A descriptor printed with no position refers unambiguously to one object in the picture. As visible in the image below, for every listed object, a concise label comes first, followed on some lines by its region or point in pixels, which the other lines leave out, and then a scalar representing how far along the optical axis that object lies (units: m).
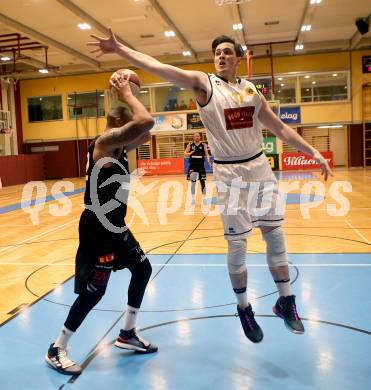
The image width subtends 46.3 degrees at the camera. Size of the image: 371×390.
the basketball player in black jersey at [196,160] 12.39
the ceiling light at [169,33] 20.87
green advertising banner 23.19
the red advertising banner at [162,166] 24.73
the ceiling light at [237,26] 20.64
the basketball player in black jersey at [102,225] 2.97
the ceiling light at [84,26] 19.22
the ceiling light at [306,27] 21.05
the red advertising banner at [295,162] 22.67
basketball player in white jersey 3.05
